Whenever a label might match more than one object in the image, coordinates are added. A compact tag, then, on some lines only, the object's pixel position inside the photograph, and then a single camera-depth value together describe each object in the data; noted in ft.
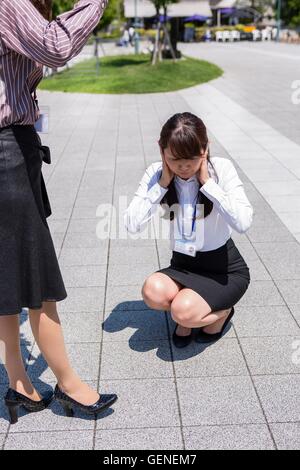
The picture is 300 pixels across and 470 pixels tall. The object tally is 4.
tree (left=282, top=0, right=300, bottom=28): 162.85
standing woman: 6.59
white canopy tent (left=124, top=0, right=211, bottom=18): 137.49
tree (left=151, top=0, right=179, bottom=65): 68.15
